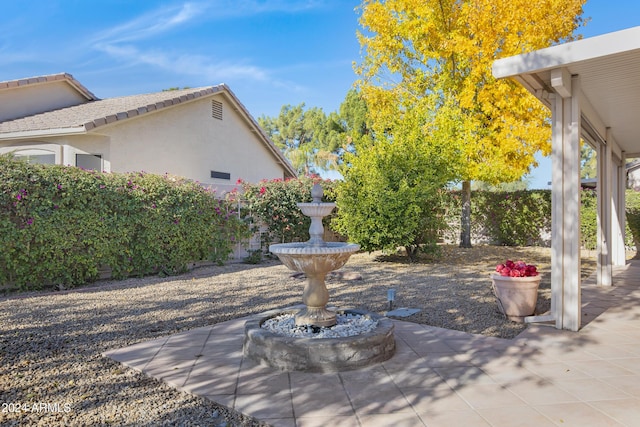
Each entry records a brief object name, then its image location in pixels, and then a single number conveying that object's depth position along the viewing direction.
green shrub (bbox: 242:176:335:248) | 11.91
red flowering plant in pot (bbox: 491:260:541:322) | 5.64
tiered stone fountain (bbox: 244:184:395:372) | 3.84
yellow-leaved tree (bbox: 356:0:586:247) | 11.52
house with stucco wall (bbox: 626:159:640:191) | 27.35
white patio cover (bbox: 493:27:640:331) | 4.53
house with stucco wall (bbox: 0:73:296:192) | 11.95
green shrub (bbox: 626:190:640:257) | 14.79
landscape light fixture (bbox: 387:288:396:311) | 6.22
